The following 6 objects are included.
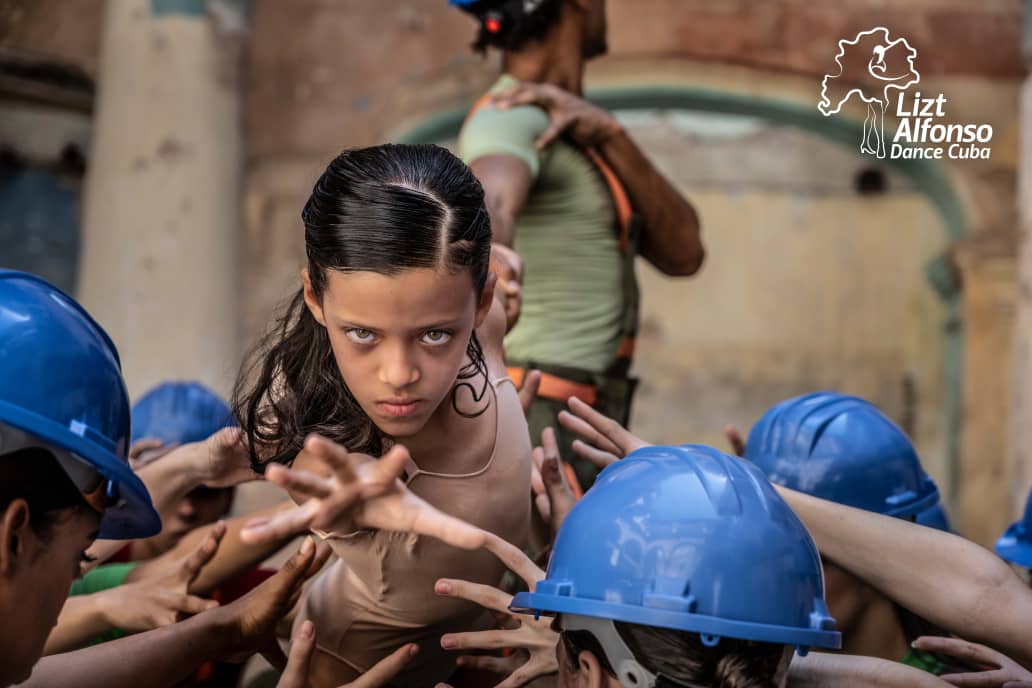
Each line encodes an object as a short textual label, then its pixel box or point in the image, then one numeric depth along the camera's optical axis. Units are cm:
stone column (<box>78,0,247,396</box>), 646
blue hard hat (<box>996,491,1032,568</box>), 341
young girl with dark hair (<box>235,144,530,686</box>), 210
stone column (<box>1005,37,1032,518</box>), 550
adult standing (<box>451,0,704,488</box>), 347
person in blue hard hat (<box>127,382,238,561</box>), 365
